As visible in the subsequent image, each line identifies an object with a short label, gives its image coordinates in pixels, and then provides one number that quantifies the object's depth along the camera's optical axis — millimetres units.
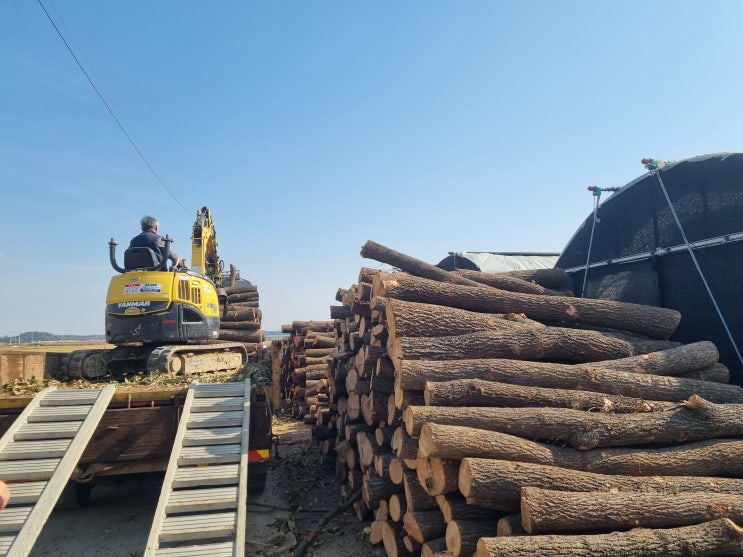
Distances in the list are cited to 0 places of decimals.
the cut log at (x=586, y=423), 4406
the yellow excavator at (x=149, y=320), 8023
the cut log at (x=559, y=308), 6402
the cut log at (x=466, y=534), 3846
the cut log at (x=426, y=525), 4457
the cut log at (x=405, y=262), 7148
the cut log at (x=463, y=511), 4102
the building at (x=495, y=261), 12766
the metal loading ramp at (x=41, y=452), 4027
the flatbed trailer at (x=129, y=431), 5336
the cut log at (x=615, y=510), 3715
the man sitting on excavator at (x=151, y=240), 8445
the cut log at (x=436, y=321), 5469
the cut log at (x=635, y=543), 3492
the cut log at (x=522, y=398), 4668
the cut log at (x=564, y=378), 4910
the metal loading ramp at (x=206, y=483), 4125
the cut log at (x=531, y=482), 3863
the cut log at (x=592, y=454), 4055
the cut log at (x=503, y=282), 7586
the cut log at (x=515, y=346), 5262
